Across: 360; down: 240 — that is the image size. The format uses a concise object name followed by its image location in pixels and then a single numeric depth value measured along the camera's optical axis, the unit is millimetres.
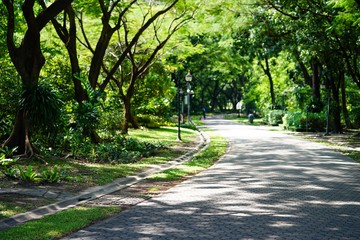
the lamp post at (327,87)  30934
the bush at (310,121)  36562
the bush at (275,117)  47406
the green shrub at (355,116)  41531
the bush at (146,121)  36312
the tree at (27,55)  14773
